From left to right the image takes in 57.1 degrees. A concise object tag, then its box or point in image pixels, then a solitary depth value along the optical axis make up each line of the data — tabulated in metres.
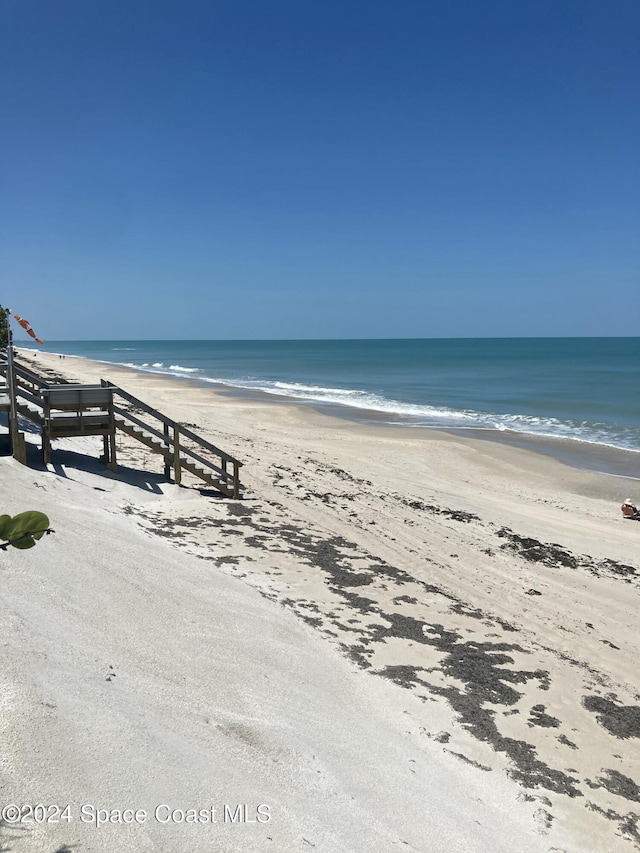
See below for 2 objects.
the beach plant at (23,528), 1.94
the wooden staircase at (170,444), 12.09
